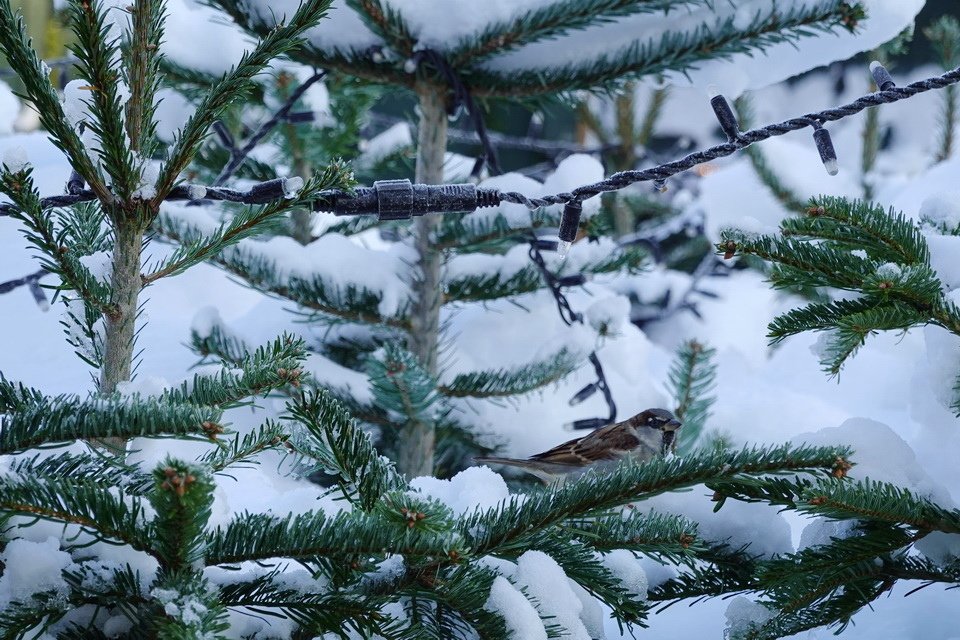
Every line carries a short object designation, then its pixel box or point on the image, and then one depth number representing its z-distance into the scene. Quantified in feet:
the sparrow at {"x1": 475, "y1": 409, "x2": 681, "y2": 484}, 11.22
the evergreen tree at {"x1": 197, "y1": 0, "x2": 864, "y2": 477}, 11.48
